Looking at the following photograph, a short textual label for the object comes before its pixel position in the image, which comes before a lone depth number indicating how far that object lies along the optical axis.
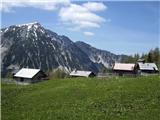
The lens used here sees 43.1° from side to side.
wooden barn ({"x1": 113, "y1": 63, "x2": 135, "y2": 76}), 79.99
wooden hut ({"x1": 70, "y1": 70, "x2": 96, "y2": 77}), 84.89
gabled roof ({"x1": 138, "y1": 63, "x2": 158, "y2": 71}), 80.15
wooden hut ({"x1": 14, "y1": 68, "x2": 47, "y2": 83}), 73.64
